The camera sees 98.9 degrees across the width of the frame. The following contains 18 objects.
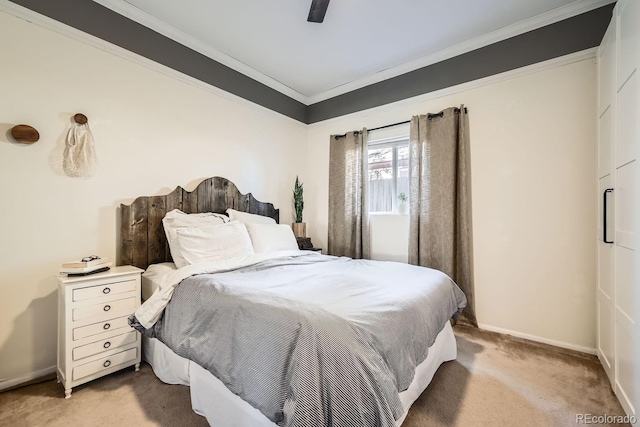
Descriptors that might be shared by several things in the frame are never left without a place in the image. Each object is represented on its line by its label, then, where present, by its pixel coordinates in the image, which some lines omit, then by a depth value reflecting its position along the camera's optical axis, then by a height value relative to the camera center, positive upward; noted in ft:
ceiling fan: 5.62 +4.35
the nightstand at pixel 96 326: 5.63 -2.45
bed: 3.23 -1.81
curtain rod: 9.40 +3.69
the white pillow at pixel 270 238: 8.87 -0.77
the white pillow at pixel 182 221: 7.69 -0.20
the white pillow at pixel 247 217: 9.61 -0.09
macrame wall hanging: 6.72 +1.57
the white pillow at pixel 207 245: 7.25 -0.84
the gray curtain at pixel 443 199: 9.16 +0.62
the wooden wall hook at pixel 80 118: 6.77 +2.35
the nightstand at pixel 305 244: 11.42 -1.22
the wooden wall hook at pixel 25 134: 5.95 +1.74
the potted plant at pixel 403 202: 10.84 +0.59
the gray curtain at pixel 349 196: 11.65 +0.91
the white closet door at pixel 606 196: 5.93 +0.52
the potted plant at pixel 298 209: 12.34 +0.31
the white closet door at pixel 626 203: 4.73 +0.30
